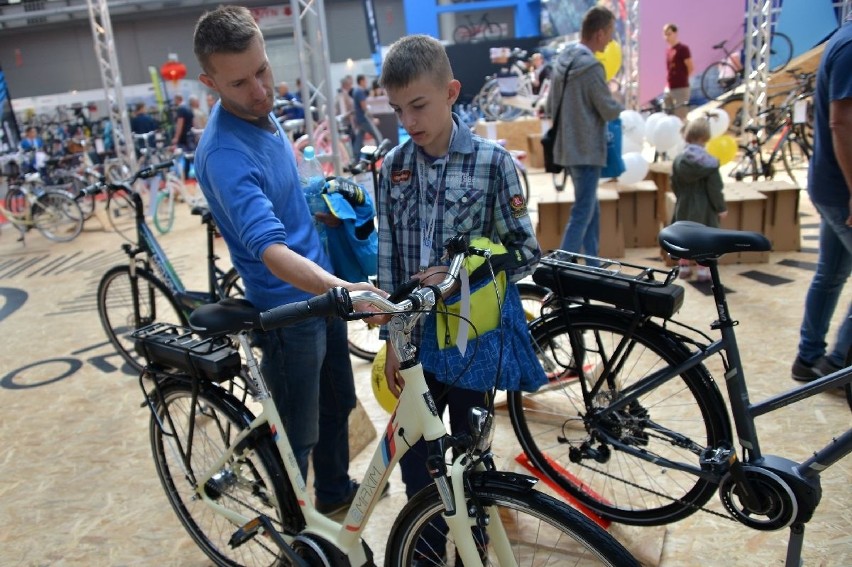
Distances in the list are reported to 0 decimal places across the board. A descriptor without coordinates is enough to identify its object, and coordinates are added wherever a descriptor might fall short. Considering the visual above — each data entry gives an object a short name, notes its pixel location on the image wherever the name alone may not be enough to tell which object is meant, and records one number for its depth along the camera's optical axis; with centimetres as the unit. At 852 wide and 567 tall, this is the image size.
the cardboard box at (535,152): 1160
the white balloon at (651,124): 820
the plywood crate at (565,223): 536
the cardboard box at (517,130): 1252
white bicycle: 138
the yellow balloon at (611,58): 888
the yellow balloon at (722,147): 739
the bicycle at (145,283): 371
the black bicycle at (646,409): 184
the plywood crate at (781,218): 514
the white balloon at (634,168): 624
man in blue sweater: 161
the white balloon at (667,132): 791
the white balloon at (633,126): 800
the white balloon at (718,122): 789
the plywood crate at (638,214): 570
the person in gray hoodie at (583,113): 402
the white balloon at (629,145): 779
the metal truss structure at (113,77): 930
